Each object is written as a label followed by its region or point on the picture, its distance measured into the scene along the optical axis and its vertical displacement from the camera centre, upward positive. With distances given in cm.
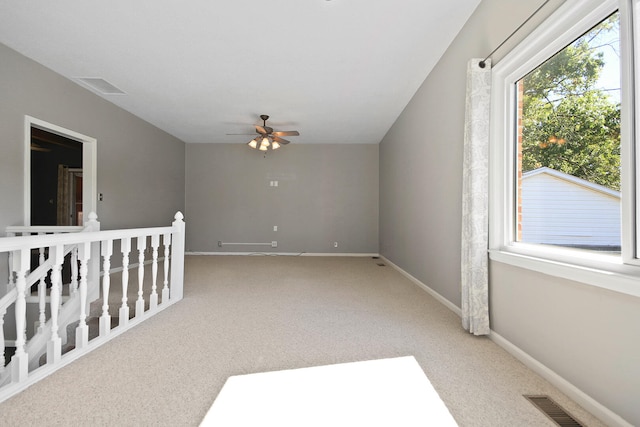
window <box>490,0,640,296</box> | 137 +40
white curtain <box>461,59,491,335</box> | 224 +10
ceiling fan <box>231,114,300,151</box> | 504 +140
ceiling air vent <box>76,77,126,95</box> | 389 +180
